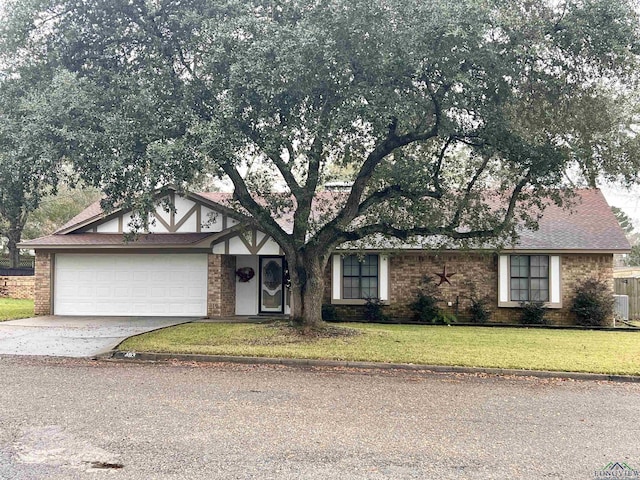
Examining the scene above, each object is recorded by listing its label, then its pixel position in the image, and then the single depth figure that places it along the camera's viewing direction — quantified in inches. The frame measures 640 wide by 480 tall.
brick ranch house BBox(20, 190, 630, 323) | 663.8
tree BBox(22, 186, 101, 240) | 1395.2
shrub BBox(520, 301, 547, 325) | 654.5
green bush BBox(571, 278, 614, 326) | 645.3
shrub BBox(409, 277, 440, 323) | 671.1
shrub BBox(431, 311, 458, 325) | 660.7
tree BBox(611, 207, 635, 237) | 1409.9
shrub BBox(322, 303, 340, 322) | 686.5
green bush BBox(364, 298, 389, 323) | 684.1
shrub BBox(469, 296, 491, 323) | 670.5
